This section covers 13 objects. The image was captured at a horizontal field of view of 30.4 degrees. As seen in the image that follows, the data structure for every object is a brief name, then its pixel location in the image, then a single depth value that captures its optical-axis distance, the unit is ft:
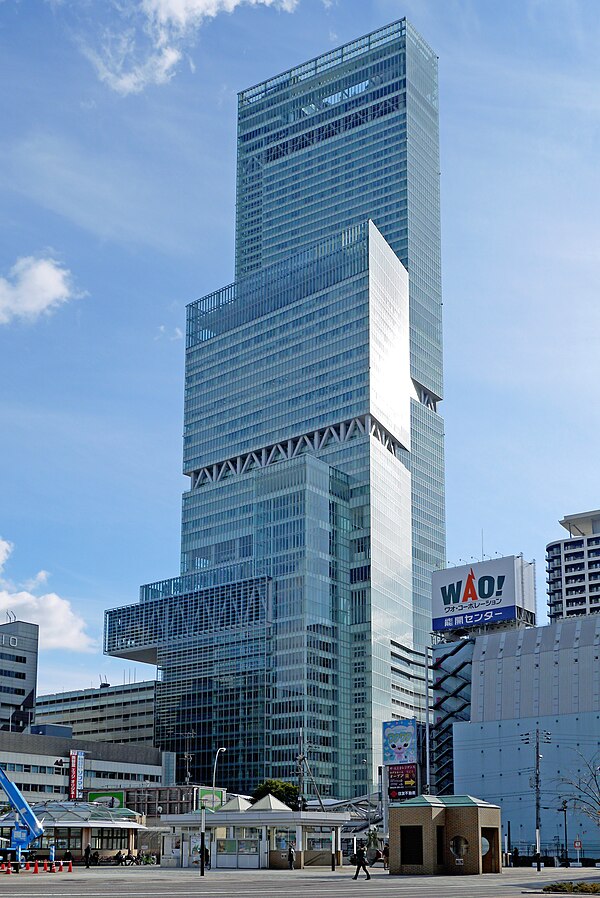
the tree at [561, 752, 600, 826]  464.24
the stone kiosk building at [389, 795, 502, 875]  263.08
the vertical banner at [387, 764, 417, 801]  568.32
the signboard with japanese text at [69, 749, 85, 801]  525.34
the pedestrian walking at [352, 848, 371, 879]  241.55
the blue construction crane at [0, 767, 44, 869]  327.47
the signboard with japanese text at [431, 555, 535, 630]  563.89
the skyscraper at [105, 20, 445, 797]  614.38
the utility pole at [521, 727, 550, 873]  479.58
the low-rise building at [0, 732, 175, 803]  524.11
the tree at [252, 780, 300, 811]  531.91
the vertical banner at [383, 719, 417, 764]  579.48
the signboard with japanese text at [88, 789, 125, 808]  477.77
